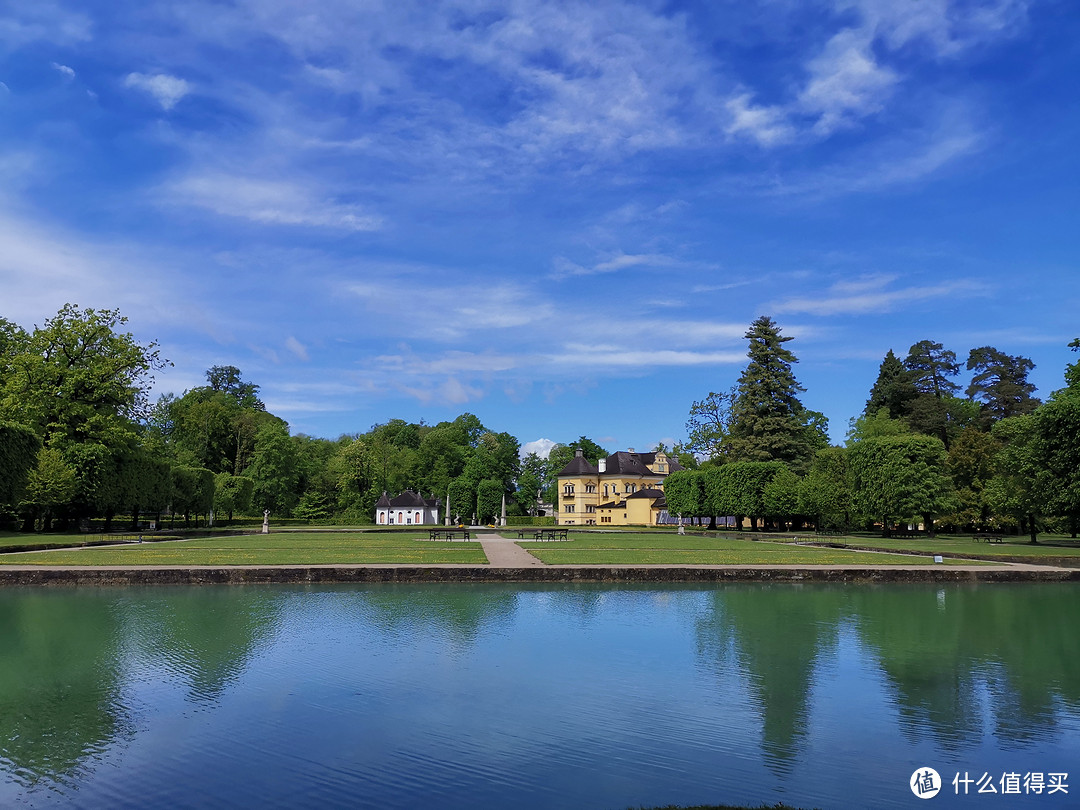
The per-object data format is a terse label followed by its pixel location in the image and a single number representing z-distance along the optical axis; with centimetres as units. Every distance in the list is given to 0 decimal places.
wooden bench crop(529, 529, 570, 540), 4503
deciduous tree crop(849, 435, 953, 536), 4700
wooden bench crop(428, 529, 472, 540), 4159
